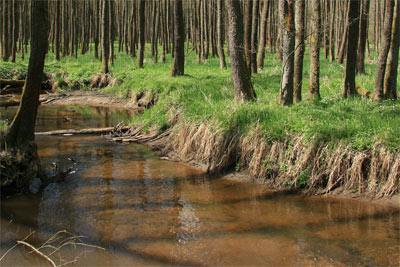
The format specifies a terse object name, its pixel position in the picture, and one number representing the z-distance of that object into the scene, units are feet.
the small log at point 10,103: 40.57
